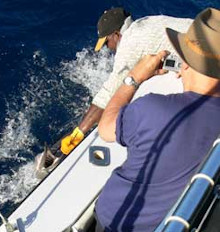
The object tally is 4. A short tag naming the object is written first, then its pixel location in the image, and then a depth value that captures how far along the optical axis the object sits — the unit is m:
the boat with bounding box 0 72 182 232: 3.05
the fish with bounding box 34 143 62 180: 3.87
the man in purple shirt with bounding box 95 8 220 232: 2.31
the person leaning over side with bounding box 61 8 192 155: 4.19
